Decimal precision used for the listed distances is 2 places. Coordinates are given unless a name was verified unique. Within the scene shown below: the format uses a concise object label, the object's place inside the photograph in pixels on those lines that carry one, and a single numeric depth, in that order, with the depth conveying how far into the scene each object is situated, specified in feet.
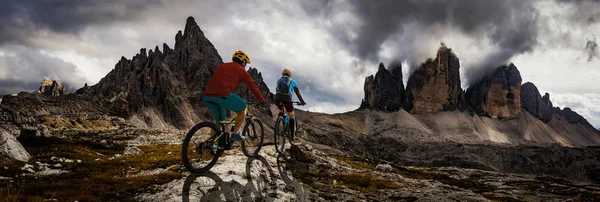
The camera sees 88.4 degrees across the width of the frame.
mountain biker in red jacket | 36.22
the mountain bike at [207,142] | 34.09
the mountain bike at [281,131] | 55.06
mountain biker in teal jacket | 54.03
